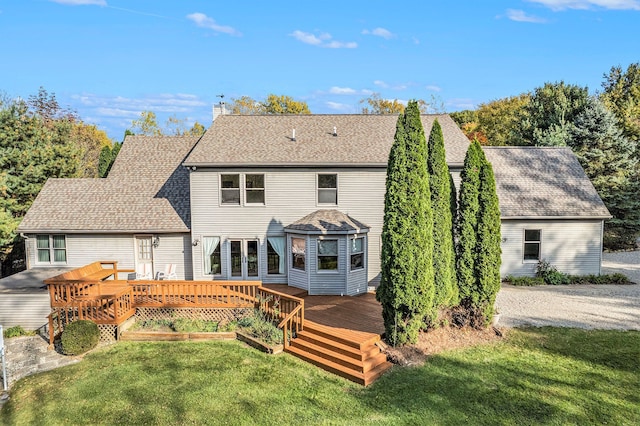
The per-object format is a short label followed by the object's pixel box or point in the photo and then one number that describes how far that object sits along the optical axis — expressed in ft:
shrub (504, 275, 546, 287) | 55.67
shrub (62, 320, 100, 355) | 33.76
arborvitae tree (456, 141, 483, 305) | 36.50
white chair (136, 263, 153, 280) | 53.01
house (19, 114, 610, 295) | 50.21
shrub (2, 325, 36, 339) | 39.92
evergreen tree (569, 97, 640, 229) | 77.87
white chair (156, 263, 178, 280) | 51.83
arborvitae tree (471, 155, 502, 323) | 36.40
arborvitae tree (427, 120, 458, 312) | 34.96
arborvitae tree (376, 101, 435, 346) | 32.27
